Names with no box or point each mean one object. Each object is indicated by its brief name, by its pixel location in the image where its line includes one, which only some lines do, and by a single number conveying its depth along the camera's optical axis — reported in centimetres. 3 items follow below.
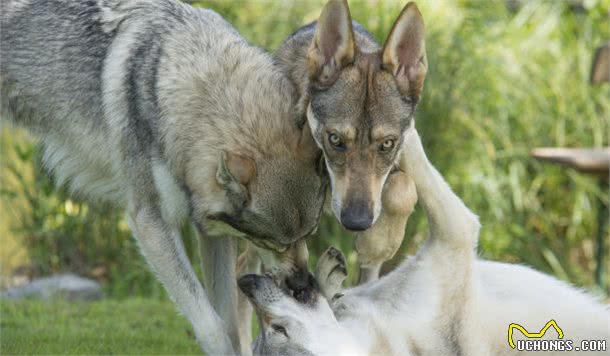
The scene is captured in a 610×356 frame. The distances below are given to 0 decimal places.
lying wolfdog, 789
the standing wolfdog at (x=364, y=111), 780
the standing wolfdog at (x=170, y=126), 817
